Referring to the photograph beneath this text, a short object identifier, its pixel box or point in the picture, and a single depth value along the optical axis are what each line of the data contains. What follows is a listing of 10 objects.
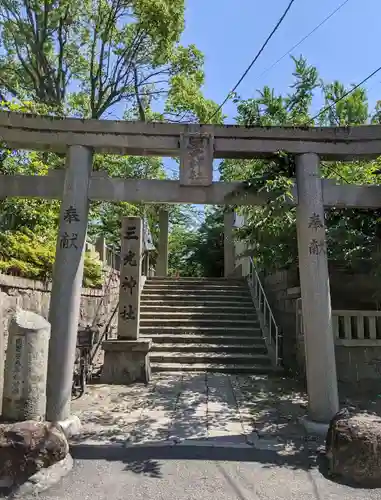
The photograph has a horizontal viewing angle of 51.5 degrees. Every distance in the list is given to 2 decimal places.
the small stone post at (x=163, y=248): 19.19
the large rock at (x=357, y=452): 3.61
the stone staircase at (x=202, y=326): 8.89
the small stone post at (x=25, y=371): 4.08
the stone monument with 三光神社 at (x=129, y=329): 7.75
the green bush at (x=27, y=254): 6.41
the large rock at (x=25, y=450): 3.45
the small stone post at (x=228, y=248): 17.86
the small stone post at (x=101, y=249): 11.76
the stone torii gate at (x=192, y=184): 5.10
